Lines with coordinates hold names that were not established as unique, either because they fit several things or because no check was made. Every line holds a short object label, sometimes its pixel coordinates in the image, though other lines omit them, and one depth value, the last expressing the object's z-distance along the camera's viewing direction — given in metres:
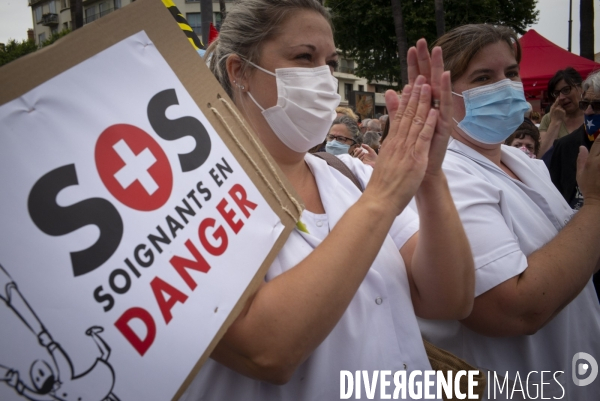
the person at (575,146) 2.67
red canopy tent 8.75
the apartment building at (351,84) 49.50
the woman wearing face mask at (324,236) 1.02
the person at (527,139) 4.70
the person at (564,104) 4.42
